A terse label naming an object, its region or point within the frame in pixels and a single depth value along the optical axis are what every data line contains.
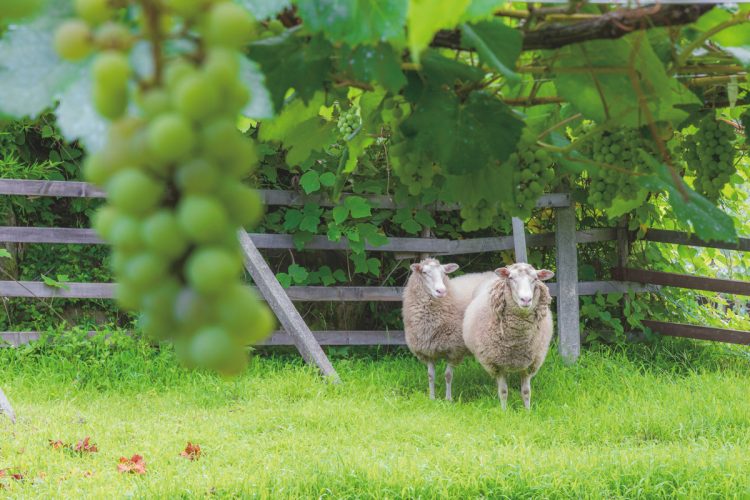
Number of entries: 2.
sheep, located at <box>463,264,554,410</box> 8.71
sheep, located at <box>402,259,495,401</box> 9.72
